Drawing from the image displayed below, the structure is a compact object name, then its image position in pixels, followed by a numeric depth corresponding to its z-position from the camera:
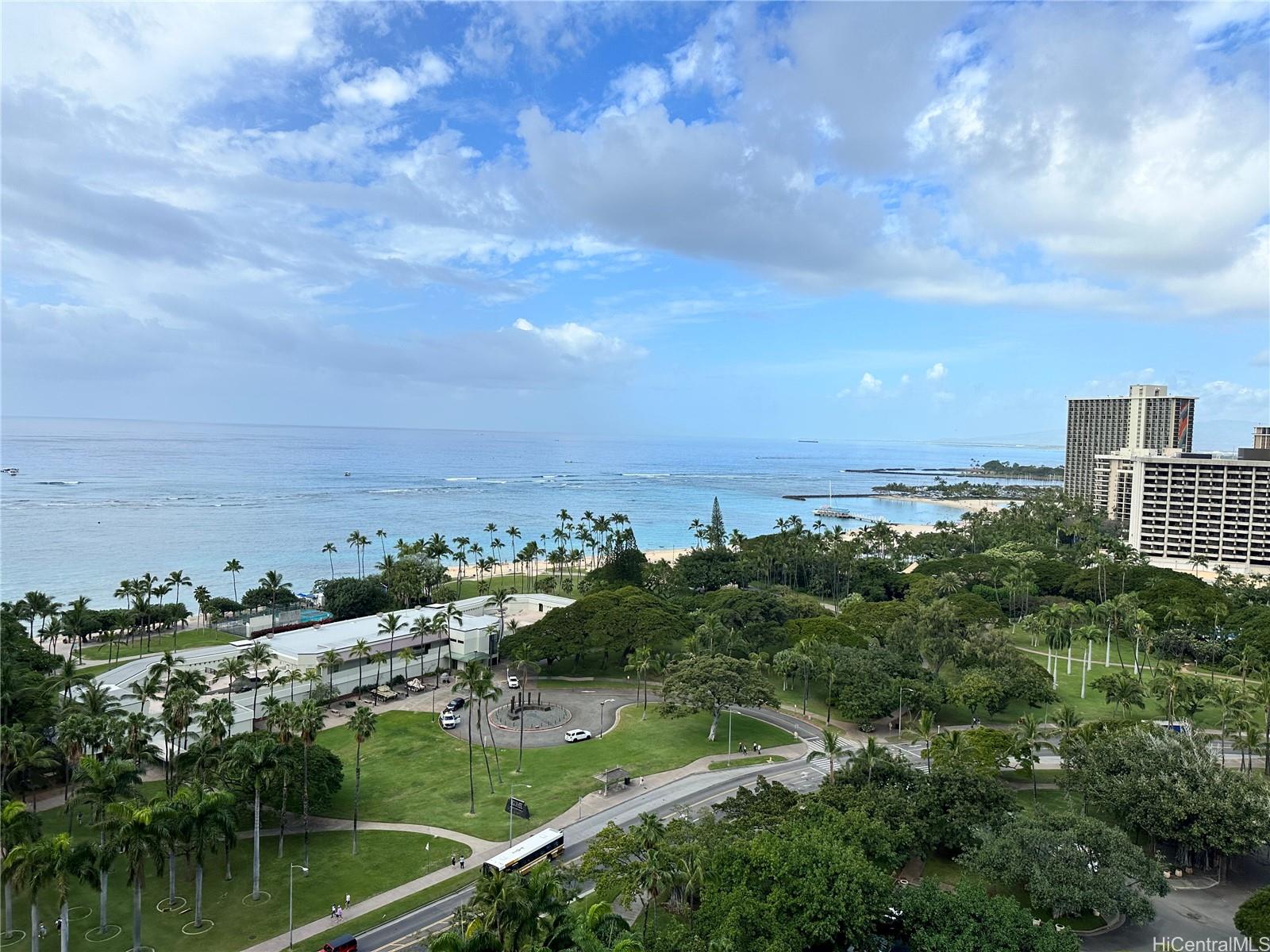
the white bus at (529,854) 37.50
